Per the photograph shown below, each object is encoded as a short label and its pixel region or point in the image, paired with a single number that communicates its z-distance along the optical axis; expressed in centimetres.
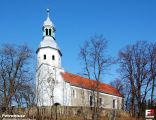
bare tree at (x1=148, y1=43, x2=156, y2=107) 4494
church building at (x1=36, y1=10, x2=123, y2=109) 5654
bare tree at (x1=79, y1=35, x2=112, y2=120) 3992
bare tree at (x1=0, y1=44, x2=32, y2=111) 3950
